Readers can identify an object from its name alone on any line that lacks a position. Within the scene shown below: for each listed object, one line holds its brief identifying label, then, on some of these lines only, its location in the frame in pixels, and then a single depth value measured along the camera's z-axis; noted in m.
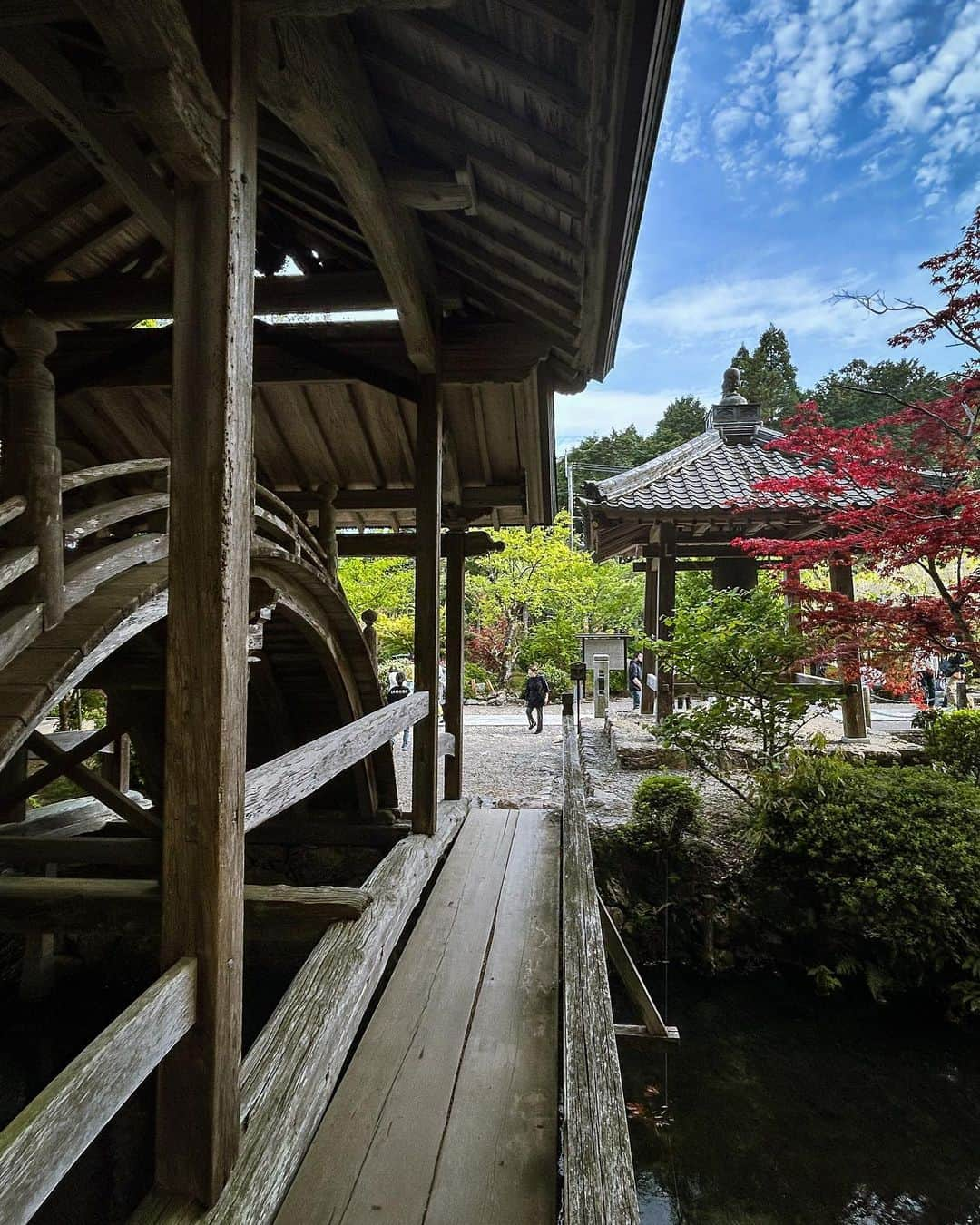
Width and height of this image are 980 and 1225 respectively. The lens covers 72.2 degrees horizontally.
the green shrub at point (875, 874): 5.11
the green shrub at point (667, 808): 6.03
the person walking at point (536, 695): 13.54
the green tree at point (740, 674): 6.70
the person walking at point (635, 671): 17.58
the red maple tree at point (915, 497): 5.64
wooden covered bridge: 1.52
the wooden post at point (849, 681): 6.54
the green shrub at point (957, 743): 6.74
